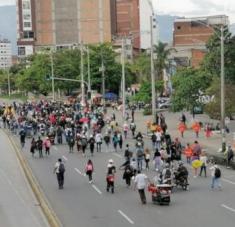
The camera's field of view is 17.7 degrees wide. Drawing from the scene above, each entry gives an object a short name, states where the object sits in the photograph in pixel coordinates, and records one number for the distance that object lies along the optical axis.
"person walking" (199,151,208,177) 33.33
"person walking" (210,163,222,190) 28.73
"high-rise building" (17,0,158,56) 180.75
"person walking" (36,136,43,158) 43.34
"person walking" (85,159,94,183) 31.22
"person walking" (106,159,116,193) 28.78
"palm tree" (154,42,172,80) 109.56
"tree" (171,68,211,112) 60.72
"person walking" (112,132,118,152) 45.33
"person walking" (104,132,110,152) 46.22
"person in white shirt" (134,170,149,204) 25.91
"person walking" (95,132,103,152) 44.84
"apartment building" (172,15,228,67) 148.38
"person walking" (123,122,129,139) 53.28
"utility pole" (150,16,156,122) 61.27
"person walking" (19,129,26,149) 49.29
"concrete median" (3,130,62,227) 22.86
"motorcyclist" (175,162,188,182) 28.88
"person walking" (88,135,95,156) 43.50
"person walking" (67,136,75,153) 45.31
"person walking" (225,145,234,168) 36.75
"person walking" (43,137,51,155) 43.39
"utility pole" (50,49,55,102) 110.79
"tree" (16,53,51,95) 122.00
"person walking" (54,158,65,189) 30.30
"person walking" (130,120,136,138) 53.96
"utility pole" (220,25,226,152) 42.29
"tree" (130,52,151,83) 112.22
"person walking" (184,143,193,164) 37.09
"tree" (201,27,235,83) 67.12
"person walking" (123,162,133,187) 29.88
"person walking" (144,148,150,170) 35.31
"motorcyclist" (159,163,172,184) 26.12
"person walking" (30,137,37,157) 43.14
